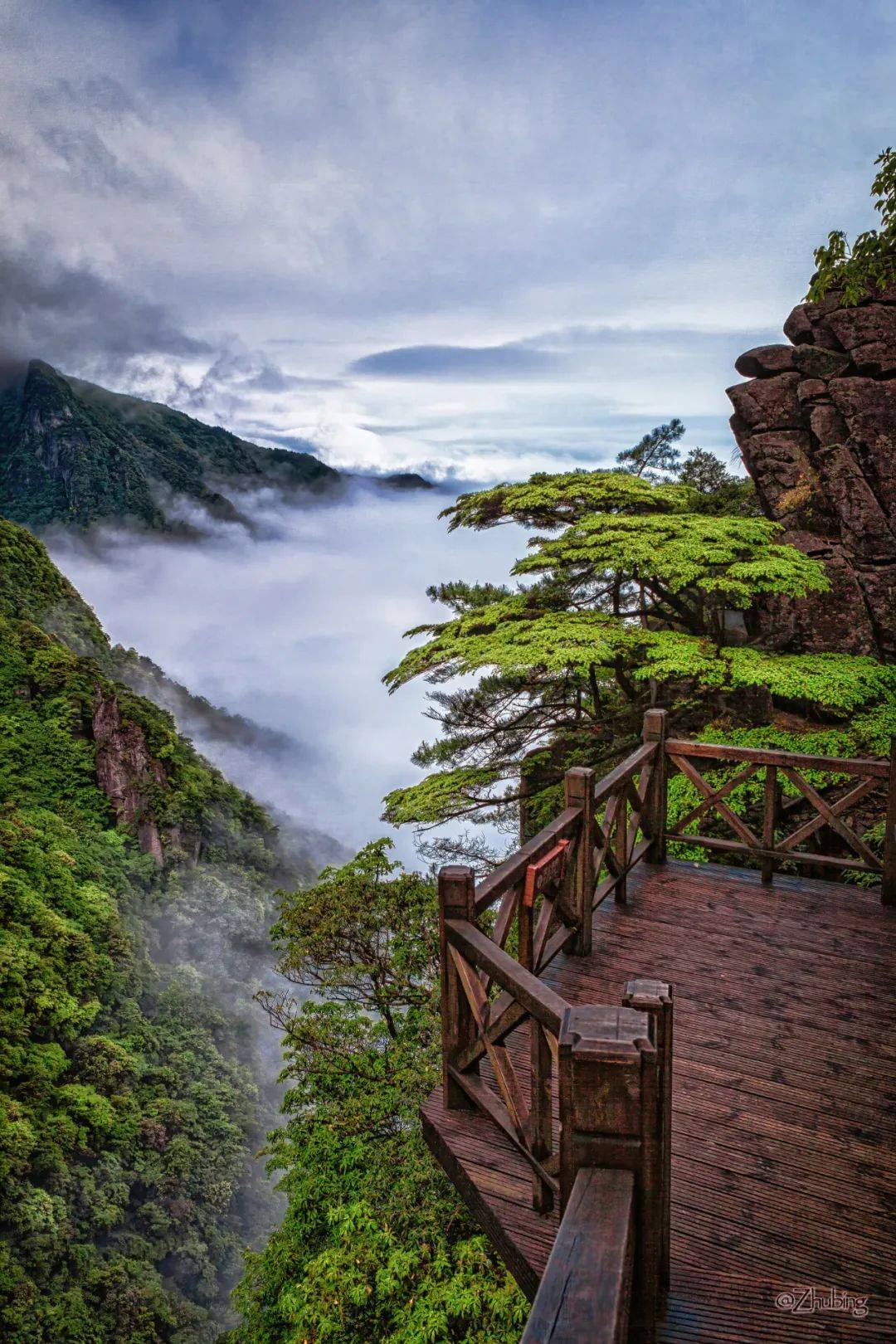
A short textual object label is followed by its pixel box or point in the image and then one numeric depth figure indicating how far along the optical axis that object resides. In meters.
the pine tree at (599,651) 6.98
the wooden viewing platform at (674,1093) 1.52
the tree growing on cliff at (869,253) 4.65
